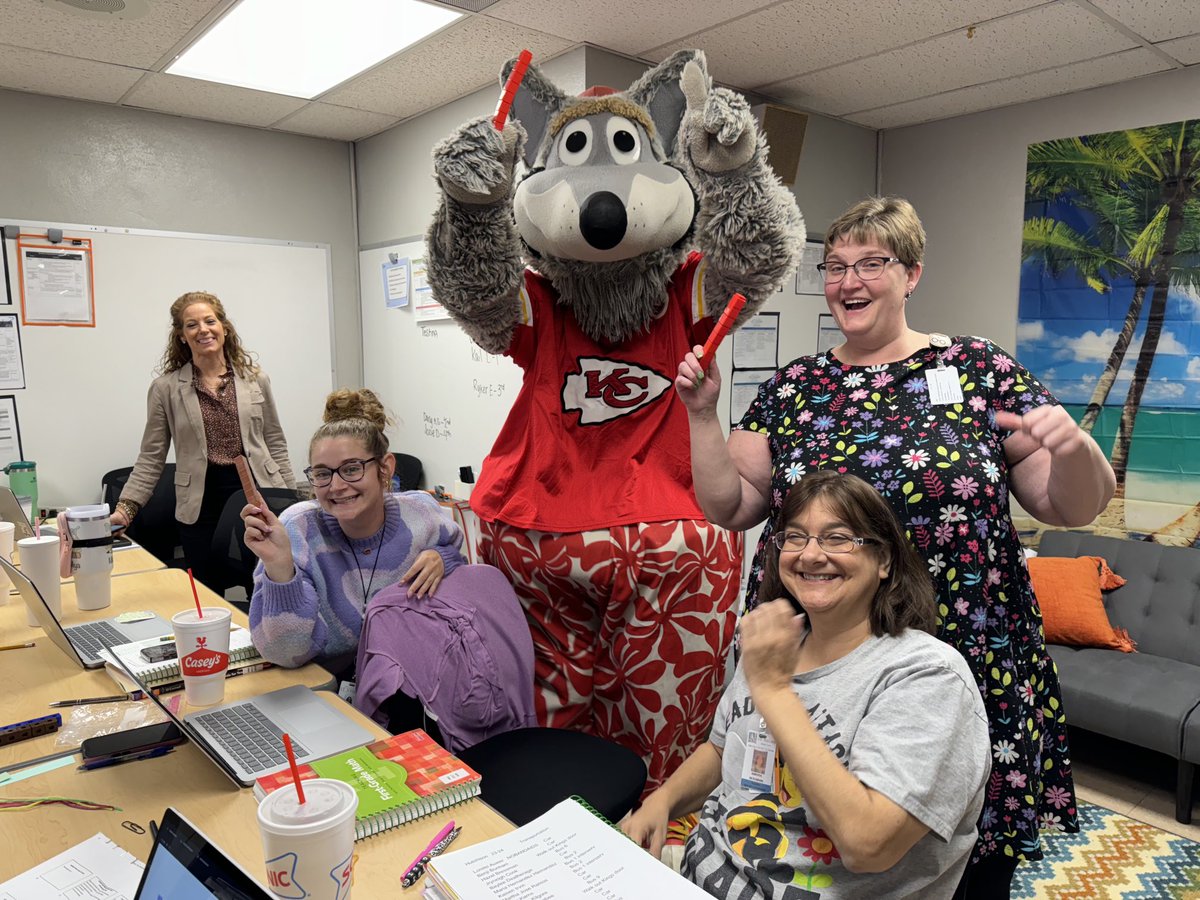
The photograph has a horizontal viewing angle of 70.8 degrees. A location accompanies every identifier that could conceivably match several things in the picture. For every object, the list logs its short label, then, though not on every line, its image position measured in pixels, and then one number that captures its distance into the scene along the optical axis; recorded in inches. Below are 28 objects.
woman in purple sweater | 60.0
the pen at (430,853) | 37.2
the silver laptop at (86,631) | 57.3
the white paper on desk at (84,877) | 36.0
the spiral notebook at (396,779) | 41.4
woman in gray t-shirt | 38.8
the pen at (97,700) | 55.8
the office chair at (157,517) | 134.3
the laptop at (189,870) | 24.1
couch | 96.3
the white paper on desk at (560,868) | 35.4
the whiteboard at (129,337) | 134.9
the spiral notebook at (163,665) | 59.2
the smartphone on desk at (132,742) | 48.1
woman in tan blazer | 119.3
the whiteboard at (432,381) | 135.3
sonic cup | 30.2
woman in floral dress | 51.3
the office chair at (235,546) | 96.7
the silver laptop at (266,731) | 46.6
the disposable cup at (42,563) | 69.6
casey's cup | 52.7
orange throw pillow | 114.0
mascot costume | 64.3
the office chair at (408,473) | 152.3
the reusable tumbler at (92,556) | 75.3
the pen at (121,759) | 47.5
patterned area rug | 83.7
